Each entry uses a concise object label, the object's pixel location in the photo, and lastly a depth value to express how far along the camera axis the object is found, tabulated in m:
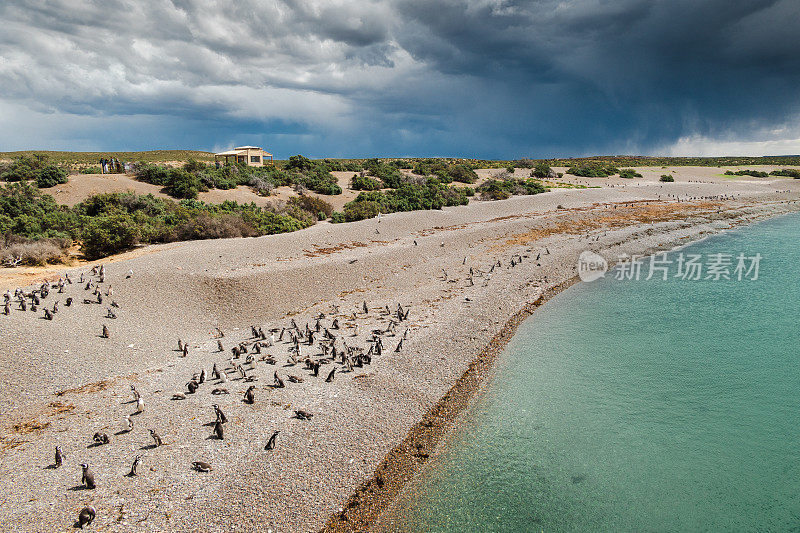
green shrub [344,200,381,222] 30.38
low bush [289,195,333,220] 31.92
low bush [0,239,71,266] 18.95
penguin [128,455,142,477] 7.58
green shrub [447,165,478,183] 53.88
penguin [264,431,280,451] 8.43
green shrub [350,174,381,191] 44.66
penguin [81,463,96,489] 7.14
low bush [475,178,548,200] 41.68
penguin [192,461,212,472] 7.79
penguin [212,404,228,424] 9.09
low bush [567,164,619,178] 64.49
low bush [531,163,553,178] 62.97
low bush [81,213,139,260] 20.47
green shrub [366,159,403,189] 46.94
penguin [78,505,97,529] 6.50
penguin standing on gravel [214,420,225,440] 8.68
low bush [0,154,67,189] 34.56
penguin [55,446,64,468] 7.69
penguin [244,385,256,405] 9.84
